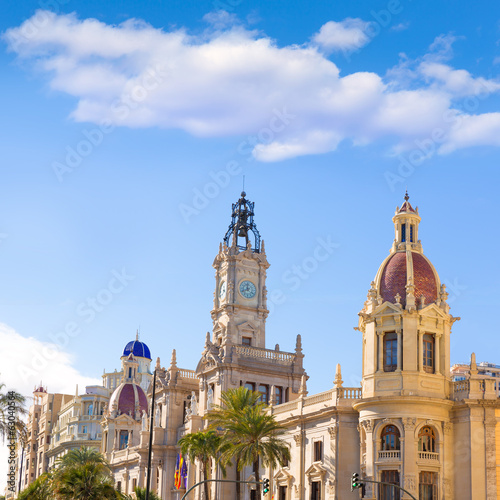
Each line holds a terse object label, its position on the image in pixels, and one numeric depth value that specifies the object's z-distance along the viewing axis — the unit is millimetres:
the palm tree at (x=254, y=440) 59031
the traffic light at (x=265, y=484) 48806
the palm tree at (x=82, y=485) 53625
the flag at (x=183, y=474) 83438
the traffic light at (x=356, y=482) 42938
